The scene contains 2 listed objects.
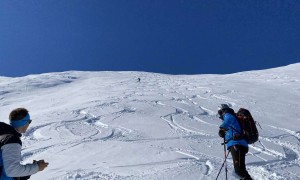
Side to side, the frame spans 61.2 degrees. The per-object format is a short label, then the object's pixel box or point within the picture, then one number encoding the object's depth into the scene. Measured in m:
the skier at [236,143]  4.47
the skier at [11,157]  2.33
